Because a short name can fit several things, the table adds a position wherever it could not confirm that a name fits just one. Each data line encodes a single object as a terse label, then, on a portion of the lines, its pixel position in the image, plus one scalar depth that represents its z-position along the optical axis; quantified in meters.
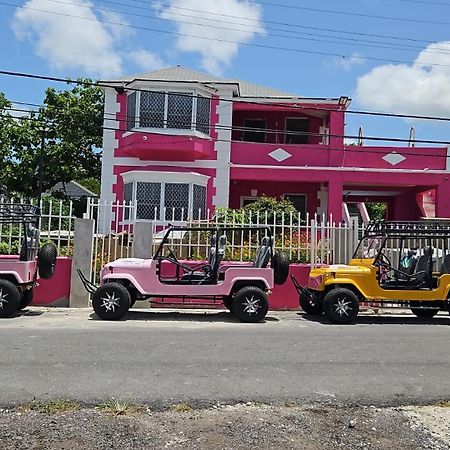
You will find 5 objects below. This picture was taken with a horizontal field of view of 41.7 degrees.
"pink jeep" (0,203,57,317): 10.77
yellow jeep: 11.14
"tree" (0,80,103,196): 29.97
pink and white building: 21.39
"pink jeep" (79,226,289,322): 10.72
